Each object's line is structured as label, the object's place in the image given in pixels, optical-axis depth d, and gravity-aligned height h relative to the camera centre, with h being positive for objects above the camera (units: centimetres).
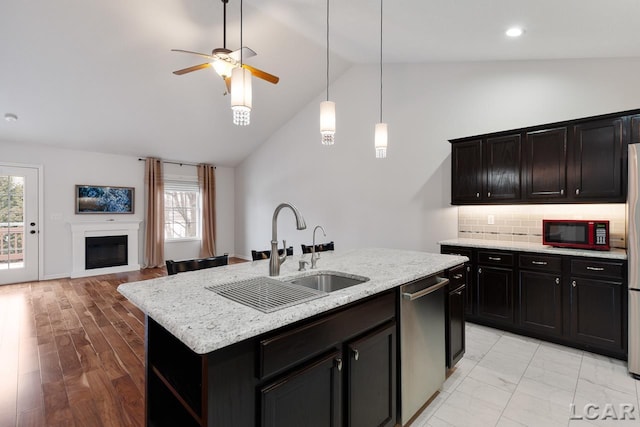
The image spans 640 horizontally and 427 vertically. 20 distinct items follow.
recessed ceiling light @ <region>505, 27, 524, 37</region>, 274 +165
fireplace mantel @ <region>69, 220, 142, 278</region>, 577 -51
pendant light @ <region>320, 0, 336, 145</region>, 241 +74
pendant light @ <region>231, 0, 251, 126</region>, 180 +72
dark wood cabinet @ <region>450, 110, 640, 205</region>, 268 +48
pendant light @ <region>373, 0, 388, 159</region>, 277 +68
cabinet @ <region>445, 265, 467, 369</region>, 219 -80
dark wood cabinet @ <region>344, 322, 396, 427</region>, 143 -85
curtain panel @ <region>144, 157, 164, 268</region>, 655 -8
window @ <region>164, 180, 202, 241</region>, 710 +3
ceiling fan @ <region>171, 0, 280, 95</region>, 296 +151
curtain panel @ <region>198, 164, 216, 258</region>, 740 +5
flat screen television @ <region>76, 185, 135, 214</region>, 587 +24
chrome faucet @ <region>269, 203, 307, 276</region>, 181 -27
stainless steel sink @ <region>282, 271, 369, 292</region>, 186 -44
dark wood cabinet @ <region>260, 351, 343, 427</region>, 110 -74
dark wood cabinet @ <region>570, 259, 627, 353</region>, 253 -81
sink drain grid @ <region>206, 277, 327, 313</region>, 126 -39
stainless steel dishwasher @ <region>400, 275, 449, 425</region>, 175 -81
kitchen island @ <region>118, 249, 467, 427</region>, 100 -56
